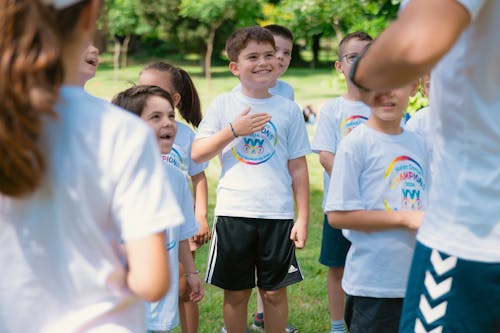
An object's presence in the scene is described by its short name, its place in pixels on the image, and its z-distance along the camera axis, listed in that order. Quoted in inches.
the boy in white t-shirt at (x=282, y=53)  201.5
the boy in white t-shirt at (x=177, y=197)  125.5
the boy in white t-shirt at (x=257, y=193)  160.9
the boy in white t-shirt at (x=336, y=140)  171.3
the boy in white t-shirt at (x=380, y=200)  117.0
